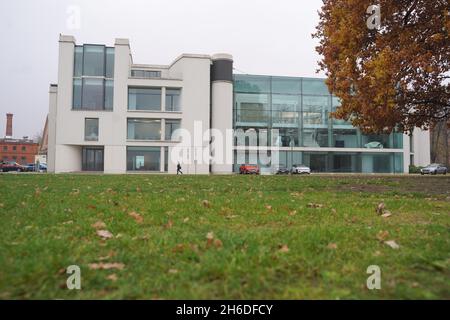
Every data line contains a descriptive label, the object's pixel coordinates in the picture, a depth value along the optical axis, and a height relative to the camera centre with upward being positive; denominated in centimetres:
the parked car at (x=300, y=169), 4897 +48
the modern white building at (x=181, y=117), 4644 +819
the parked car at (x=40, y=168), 5880 +40
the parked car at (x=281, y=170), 5000 +38
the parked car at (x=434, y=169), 4891 +73
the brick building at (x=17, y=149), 10440 +669
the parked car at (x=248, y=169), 4752 +46
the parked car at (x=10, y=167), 5194 +46
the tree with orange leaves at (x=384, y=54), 1273 +508
